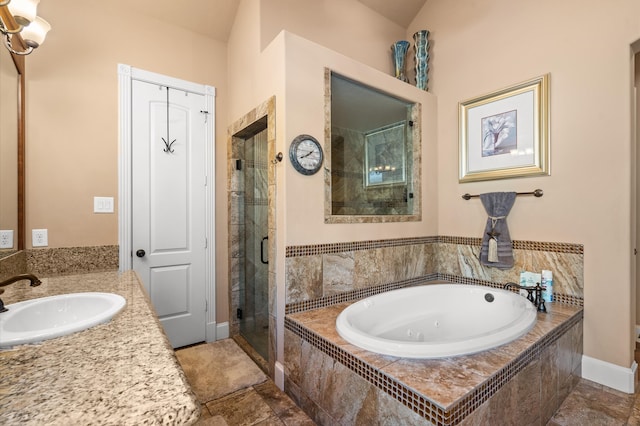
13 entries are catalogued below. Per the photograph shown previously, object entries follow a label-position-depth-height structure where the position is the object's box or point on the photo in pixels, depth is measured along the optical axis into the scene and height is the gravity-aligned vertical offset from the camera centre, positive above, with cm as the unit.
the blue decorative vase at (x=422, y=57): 298 +154
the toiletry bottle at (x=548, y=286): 226 -57
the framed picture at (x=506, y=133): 233 +66
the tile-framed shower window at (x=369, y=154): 231 +50
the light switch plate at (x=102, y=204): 230 +6
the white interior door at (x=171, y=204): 249 +8
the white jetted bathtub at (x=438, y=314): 169 -74
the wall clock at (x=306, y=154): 205 +40
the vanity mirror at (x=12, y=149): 162 +38
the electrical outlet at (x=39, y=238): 207 -17
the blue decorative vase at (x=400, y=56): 297 +154
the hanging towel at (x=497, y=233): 246 -19
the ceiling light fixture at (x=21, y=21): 142 +97
